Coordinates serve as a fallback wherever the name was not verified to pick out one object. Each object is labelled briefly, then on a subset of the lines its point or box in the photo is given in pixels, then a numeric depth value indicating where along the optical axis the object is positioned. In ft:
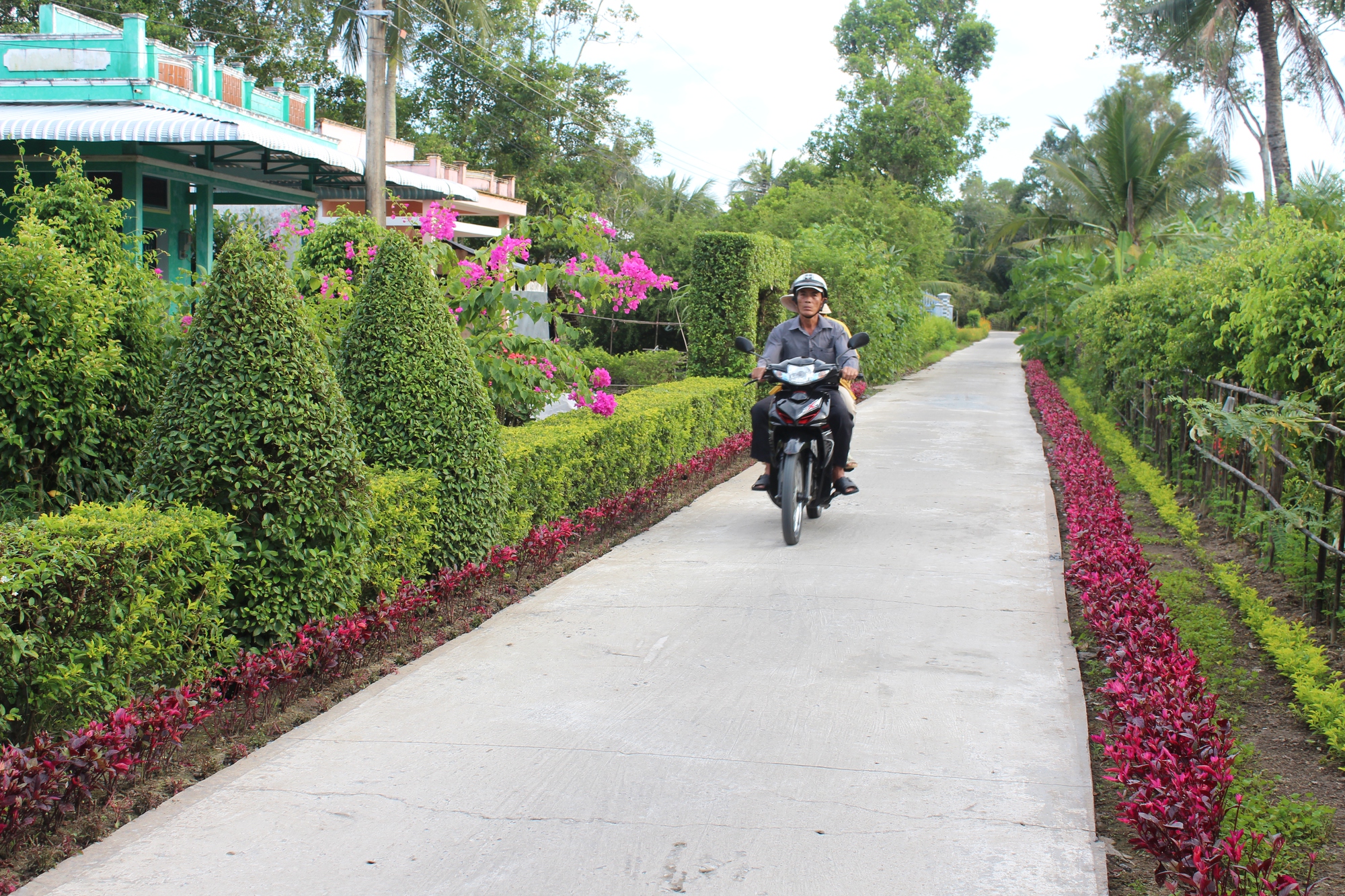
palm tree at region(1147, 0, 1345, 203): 67.15
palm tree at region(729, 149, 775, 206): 182.60
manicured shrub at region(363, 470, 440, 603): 16.52
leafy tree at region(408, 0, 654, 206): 129.08
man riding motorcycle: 26.43
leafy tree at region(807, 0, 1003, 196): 165.78
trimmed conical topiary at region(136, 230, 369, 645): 14.20
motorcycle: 25.02
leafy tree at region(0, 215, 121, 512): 14.87
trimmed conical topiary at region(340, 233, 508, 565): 18.78
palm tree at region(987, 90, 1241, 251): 88.12
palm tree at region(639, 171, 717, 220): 146.61
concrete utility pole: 55.21
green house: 43.27
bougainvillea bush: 24.70
